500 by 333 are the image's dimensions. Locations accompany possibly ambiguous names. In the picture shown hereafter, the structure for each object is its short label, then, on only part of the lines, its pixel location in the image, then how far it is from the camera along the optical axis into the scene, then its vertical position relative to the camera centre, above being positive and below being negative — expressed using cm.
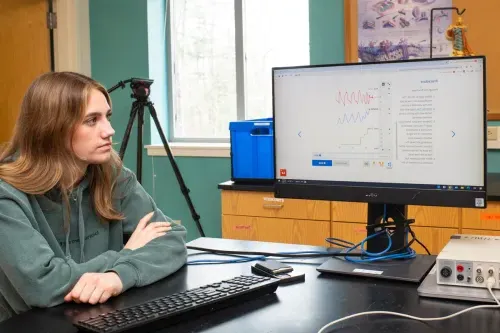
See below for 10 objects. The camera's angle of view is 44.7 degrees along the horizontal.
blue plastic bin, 276 -6
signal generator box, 114 -25
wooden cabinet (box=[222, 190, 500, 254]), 241 -36
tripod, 329 +14
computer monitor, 131 +0
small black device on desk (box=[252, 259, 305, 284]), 130 -29
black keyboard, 102 -30
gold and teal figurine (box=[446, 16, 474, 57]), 272 +43
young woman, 123 -17
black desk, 102 -32
